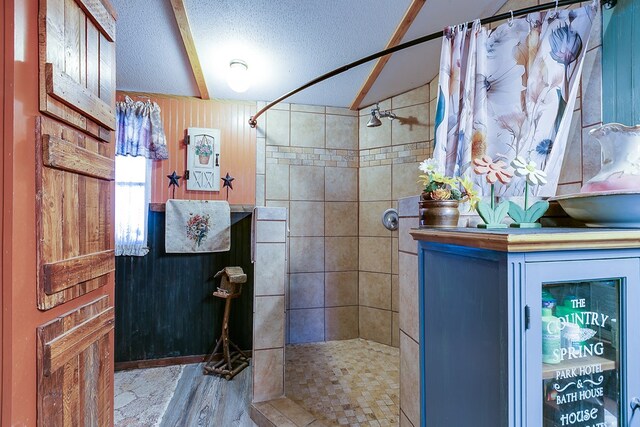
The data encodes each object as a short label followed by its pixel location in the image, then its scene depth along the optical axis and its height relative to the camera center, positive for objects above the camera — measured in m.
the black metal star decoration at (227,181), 2.52 +0.28
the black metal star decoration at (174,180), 2.42 +0.28
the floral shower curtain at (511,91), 1.07 +0.46
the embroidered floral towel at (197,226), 2.32 -0.09
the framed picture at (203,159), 2.46 +0.46
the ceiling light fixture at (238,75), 2.02 +0.96
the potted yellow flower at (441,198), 0.93 +0.05
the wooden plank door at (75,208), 0.79 +0.02
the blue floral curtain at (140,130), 2.26 +0.65
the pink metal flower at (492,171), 0.90 +0.13
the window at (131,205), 2.26 +0.07
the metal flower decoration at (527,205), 0.88 +0.02
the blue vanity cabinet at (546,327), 0.64 -0.27
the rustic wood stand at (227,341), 2.13 -0.96
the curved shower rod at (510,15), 1.03 +0.73
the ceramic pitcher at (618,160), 0.78 +0.14
